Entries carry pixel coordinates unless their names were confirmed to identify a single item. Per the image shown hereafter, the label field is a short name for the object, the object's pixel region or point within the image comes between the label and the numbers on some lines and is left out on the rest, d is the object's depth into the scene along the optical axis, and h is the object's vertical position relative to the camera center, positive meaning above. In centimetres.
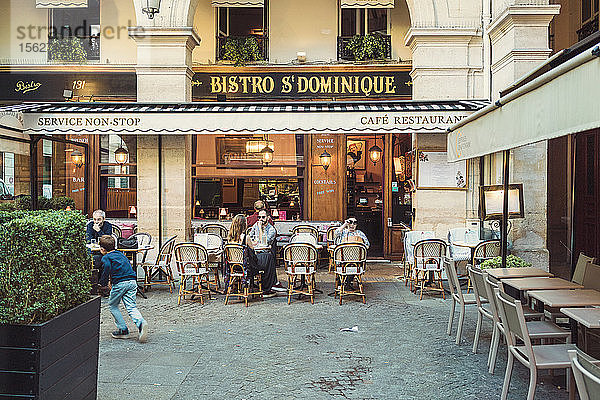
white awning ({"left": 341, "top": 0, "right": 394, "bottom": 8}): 1345 +459
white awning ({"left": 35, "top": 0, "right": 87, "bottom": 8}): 1246 +424
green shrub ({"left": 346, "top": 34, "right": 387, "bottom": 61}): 1450 +378
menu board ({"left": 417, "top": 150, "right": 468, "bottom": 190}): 1185 +47
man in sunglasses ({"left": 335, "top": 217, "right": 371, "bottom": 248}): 1036 -75
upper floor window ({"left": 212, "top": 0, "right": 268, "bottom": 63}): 1457 +427
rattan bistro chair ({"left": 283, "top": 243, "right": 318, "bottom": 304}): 952 -111
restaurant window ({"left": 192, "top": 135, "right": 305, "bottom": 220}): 1517 +54
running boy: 725 -115
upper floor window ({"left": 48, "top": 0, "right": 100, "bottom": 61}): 1502 +438
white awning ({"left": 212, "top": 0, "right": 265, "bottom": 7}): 1332 +456
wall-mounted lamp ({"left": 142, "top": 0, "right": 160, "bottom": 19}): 731 +247
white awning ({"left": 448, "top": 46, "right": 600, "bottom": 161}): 367 +69
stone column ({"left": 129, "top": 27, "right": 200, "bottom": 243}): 1209 +99
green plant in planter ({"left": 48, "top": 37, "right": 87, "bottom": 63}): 1498 +384
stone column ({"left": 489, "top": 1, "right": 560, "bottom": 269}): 945 +60
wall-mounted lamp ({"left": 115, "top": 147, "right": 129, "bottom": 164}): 1542 +112
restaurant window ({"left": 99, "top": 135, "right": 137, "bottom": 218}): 1584 +54
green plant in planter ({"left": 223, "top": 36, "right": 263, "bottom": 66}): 1454 +371
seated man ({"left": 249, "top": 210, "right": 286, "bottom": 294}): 1007 -96
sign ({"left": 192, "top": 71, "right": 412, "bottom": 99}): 1455 +285
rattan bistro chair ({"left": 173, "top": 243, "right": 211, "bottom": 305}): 956 -112
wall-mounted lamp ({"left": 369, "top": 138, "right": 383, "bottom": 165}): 1541 +114
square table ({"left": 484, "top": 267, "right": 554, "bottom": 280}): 677 -97
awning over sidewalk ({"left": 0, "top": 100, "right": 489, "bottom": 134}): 1084 +148
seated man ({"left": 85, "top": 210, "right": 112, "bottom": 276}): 1027 -61
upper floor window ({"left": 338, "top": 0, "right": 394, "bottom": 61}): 1452 +422
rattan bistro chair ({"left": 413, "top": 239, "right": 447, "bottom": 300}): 1007 -112
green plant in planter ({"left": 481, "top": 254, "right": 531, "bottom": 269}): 790 -97
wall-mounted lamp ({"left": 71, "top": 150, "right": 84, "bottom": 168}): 1589 +105
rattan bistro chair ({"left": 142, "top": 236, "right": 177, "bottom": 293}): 1052 -139
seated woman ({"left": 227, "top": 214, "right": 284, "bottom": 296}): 976 -112
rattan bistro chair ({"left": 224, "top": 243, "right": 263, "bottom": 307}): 951 -135
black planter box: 384 -116
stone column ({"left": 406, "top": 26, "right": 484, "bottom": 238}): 1178 +235
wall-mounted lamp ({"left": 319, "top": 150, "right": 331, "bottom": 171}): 1493 +89
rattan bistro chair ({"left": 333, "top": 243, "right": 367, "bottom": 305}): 955 -112
